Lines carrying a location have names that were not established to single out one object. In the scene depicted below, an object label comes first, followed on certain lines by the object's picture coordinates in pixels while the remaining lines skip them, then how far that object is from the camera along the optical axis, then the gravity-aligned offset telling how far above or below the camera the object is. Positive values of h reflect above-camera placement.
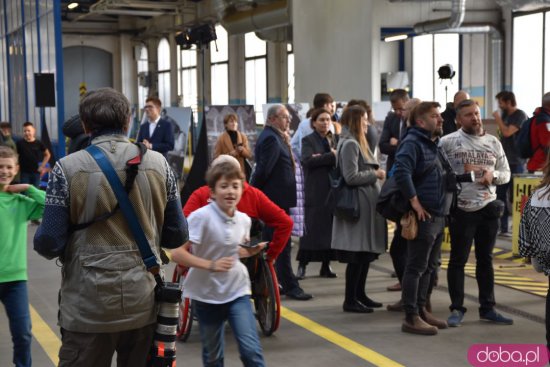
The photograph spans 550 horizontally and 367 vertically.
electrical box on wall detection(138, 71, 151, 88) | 42.07 +0.98
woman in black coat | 8.05 -0.75
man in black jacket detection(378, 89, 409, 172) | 10.11 -0.34
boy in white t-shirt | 4.31 -0.85
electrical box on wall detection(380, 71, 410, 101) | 26.06 +0.42
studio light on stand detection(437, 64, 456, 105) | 16.49 +0.44
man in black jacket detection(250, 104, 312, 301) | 7.68 -0.64
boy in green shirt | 5.03 -0.87
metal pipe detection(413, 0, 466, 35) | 21.08 +1.86
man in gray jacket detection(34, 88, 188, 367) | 3.25 -0.53
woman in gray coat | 7.14 -0.97
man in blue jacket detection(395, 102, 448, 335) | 6.23 -0.63
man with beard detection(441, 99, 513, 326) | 6.50 -0.79
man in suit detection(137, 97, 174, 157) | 11.15 -0.40
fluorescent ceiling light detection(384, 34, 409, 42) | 24.78 +1.67
